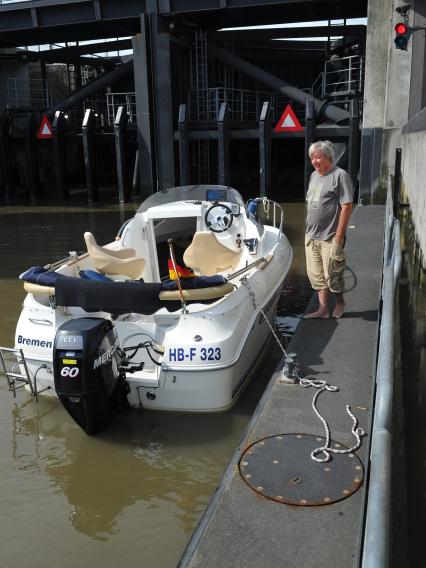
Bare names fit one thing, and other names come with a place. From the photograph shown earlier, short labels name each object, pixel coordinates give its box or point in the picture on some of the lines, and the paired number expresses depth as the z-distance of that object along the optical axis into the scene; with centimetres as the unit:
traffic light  1010
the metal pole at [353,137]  1523
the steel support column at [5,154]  1952
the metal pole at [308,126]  1543
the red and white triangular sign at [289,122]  1594
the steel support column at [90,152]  1778
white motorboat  382
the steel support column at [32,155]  1884
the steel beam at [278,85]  1625
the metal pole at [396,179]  1089
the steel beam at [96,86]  1917
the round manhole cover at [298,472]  280
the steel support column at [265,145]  1571
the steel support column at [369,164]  1420
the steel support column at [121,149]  1722
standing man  464
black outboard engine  373
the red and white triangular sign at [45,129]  1841
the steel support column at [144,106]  1686
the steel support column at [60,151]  1820
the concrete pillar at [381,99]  1371
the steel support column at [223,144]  1594
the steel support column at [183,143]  1639
